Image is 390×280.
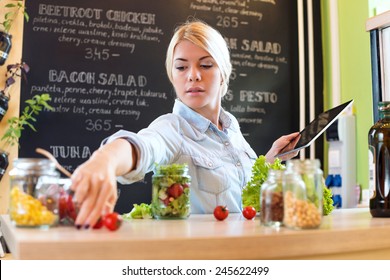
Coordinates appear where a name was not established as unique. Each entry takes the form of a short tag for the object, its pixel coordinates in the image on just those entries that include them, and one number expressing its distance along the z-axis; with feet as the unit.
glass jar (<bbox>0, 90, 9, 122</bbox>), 9.68
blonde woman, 5.40
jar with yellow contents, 3.21
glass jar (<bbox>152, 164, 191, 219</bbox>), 4.22
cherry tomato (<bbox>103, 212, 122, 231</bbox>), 3.16
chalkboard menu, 10.51
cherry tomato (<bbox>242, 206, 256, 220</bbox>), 4.36
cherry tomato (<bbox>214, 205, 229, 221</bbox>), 4.28
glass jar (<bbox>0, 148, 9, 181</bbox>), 9.55
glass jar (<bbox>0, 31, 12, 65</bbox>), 9.70
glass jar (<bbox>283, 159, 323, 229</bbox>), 3.36
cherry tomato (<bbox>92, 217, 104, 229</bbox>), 3.22
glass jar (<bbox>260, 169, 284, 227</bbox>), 3.56
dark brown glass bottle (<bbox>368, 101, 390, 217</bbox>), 4.60
